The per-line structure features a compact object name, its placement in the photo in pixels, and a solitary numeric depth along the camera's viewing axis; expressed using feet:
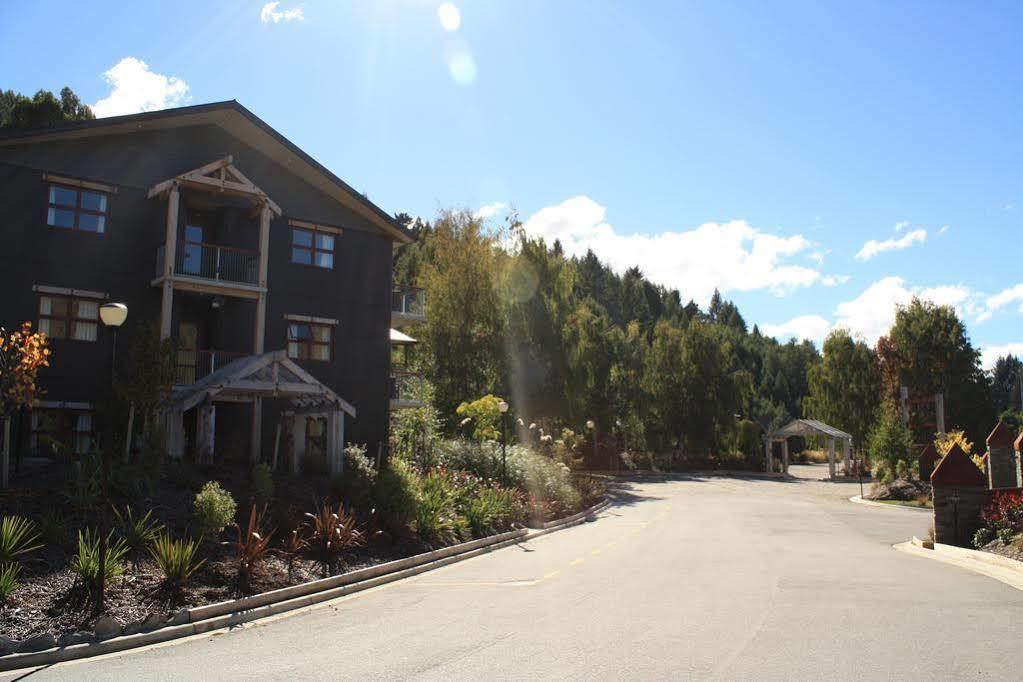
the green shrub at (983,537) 54.85
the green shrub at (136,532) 38.34
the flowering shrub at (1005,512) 52.13
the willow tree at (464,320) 126.82
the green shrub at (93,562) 32.53
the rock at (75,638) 28.68
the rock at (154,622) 31.05
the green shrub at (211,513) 40.91
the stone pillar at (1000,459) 67.56
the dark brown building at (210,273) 64.90
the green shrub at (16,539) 32.68
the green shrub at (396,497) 52.04
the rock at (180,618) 31.93
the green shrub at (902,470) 116.06
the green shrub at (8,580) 30.37
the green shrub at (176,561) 34.53
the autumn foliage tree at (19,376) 41.63
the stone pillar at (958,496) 56.95
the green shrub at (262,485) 49.44
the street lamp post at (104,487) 31.40
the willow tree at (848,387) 187.01
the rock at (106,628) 29.66
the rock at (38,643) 27.84
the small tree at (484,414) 99.19
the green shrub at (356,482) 54.75
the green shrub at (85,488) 40.63
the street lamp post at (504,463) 80.22
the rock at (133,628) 30.45
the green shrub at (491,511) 61.93
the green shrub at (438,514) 54.03
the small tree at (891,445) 115.75
